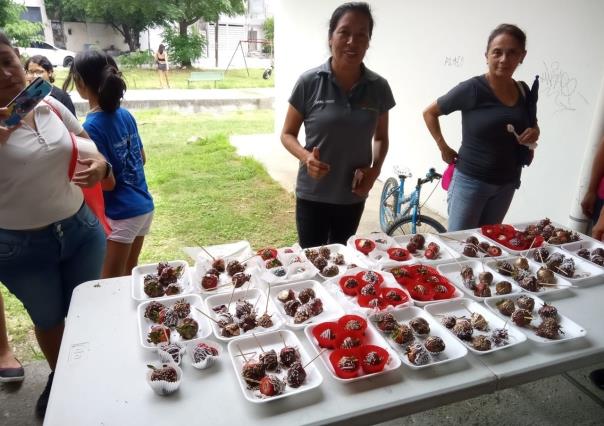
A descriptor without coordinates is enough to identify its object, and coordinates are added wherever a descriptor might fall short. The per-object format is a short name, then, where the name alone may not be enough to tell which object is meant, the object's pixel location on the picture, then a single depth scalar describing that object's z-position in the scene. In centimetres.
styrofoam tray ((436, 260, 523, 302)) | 165
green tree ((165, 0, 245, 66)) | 1551
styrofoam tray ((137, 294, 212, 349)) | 133
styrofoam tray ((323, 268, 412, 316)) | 149
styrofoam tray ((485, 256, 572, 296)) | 166
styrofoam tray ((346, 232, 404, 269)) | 182
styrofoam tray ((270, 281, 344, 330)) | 144
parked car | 1224
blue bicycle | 326
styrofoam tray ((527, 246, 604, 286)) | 173
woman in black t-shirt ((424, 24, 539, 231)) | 218
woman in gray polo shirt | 193
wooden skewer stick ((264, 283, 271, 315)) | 150
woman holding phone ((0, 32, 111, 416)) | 152
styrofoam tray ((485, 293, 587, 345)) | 137
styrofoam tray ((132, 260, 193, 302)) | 155
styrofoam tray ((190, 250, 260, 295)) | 162
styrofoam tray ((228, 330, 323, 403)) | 113
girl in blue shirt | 209
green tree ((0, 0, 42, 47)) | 900
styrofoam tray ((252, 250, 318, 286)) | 168
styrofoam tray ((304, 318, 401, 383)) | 120
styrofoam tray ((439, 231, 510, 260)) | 195
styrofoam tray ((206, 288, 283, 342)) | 140
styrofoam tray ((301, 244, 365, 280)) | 178
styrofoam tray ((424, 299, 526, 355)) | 142
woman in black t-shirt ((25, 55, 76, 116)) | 315
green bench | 1384
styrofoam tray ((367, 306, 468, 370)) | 127
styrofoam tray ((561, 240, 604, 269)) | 204
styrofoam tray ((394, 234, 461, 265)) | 187
